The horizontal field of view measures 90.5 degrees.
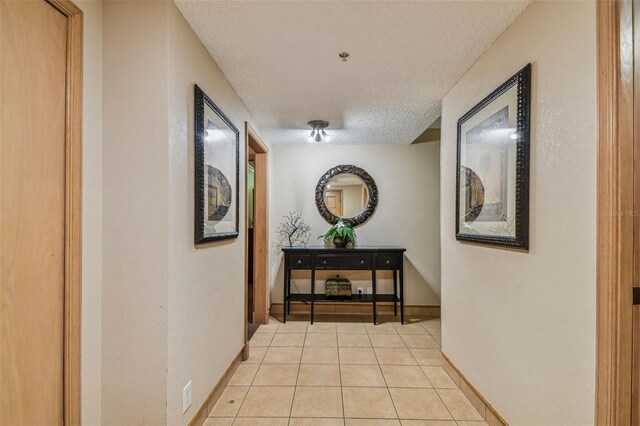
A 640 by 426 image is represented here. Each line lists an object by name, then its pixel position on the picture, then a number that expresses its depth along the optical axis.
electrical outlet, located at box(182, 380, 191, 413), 1.57
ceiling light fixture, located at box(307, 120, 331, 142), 3.14
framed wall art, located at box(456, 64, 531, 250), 1.48
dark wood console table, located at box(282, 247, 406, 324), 3.61
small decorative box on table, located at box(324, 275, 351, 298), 3.79
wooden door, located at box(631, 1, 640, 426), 1.05
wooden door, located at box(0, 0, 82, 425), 1.04
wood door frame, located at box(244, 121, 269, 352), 3.64
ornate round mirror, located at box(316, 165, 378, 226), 4.08
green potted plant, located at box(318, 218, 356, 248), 3.76
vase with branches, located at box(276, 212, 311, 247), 4.11
